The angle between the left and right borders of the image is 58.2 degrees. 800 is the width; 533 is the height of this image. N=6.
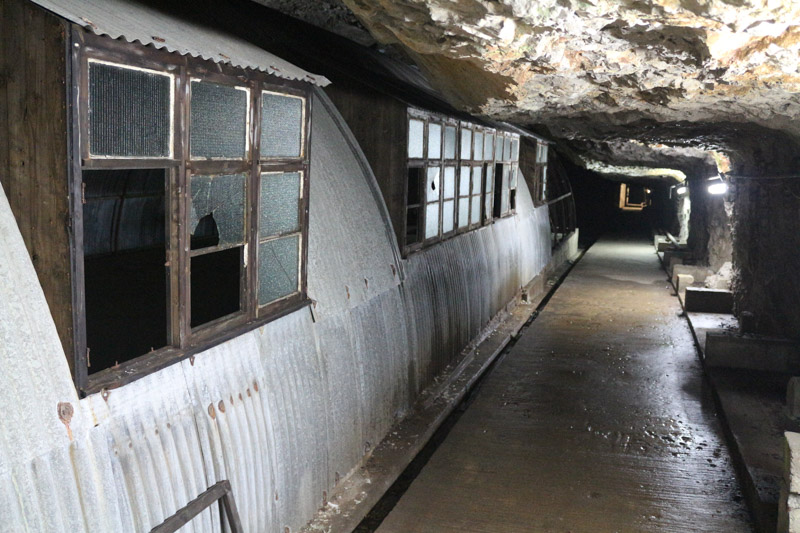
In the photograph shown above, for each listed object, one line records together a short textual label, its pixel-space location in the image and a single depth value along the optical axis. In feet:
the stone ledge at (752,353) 28.71
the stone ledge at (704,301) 39.40
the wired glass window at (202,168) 10.74
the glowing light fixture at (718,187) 37.42
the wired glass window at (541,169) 54.80
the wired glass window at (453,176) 27.27
